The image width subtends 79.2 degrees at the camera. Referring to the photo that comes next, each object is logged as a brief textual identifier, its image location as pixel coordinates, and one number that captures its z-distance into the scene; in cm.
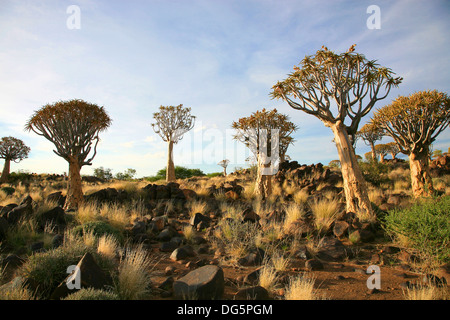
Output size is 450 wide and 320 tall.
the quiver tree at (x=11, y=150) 2705
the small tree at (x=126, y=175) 2964
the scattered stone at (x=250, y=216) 820
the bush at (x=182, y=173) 3025
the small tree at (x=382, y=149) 3806
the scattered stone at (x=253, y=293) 380
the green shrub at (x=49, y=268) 378
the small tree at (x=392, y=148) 3726
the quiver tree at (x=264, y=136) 1312
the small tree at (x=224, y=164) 3498
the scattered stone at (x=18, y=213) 749
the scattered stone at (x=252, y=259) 537
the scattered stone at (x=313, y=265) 508
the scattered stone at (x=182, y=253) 570
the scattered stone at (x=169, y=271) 484
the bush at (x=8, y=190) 1606
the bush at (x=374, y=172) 1666
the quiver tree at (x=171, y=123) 2355
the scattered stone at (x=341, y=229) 680
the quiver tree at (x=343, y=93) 817
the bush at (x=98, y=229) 625
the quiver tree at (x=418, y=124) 1117
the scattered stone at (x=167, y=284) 417
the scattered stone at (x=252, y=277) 436
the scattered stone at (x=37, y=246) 571
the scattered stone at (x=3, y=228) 646
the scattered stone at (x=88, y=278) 341
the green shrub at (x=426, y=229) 499
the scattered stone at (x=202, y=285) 371
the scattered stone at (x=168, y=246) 636
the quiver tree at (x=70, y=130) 1083
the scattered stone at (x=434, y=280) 415
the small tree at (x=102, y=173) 2920
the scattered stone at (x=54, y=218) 771
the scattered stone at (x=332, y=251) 561
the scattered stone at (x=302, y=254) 553
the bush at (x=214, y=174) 3434
